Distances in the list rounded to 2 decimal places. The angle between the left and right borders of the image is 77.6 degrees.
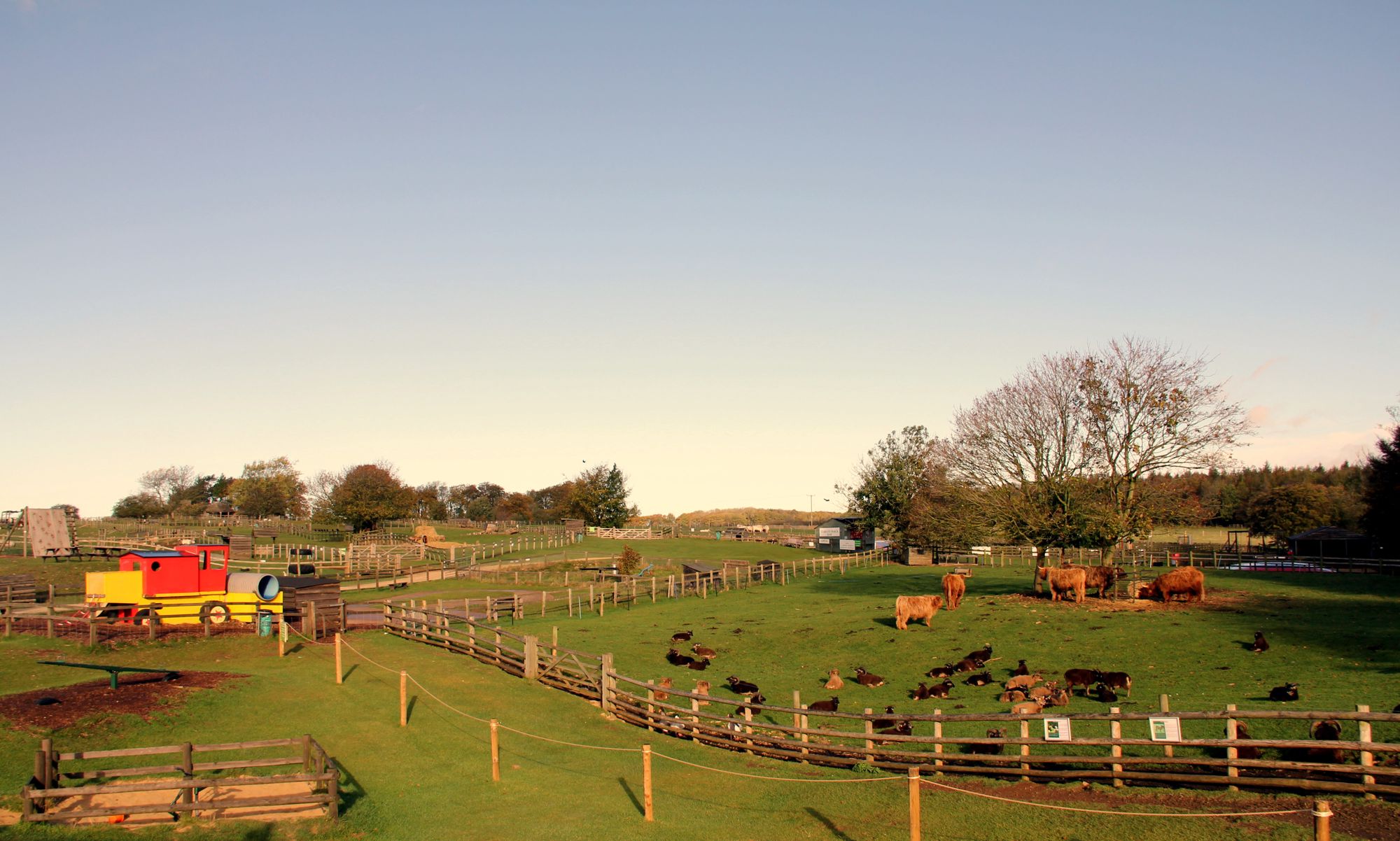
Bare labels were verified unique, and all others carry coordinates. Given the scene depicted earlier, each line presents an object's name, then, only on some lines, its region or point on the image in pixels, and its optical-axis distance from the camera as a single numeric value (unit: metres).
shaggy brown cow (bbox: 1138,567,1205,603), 32.03
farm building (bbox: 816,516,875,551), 82.88
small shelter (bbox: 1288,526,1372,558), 56.44
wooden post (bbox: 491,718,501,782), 16.71
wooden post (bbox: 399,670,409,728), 20.48
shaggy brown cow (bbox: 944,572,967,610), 34.94
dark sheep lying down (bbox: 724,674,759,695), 23.13
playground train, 29.78
